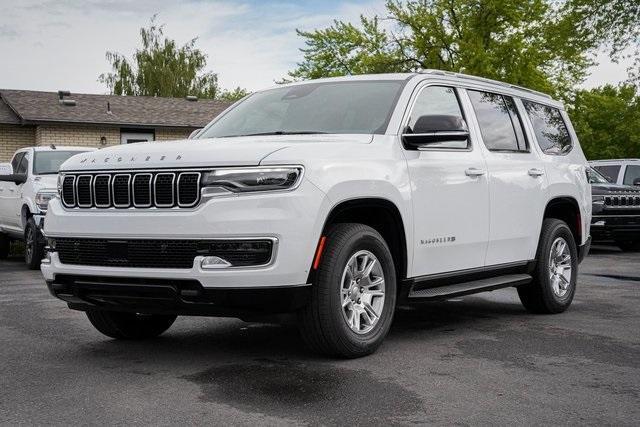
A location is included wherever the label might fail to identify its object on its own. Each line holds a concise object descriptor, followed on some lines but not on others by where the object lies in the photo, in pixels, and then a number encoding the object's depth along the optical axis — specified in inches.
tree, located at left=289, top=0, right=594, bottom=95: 1370.6
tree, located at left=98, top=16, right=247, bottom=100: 2103.8
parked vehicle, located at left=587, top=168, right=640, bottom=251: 651.5
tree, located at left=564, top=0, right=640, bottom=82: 1202.0
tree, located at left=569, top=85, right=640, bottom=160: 2276.1
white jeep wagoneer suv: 208.2
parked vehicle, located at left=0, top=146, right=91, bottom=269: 550.3
